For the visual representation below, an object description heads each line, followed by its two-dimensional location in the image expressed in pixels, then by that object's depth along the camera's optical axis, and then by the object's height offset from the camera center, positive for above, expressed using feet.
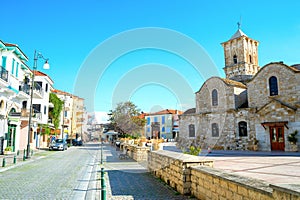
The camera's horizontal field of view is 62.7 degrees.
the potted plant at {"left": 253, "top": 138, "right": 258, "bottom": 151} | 77.56 -4.80
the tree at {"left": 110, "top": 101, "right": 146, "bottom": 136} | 134.72 +5.44
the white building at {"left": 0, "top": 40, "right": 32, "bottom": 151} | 67.00 +11.21
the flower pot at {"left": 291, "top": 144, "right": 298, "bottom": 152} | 67.39 -4.72
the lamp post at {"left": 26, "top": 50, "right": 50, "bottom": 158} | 59.14 +14.82
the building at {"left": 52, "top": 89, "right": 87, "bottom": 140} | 163.84 +10.68
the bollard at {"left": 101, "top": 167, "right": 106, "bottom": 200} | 14.78 -3.75
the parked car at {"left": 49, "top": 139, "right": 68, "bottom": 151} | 100.32 -6.81
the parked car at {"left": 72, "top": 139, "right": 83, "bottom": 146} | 157.17 -8.26
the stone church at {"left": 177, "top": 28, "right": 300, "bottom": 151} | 72.08 +5.58
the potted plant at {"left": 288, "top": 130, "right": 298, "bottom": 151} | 67.56 -2.78
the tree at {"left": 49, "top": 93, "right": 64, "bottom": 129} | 124.98 +10.35
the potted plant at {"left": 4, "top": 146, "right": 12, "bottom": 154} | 69.75 -5.95
